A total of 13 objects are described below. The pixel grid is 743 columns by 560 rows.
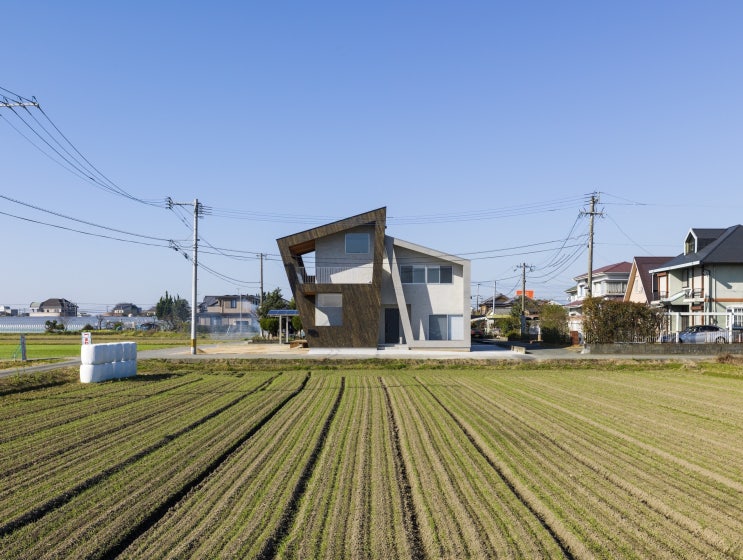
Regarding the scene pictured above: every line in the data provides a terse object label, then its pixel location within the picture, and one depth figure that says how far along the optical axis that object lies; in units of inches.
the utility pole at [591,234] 1405.0
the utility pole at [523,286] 1925.4
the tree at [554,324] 1595.7
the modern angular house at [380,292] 1239.5
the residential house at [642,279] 1728.6
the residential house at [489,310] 2817.4
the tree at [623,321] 1228.5
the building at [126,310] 5275.6
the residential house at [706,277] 1387.8
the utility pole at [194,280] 1187.3
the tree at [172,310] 3703.2
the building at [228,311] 3353.3
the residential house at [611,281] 2106.3
